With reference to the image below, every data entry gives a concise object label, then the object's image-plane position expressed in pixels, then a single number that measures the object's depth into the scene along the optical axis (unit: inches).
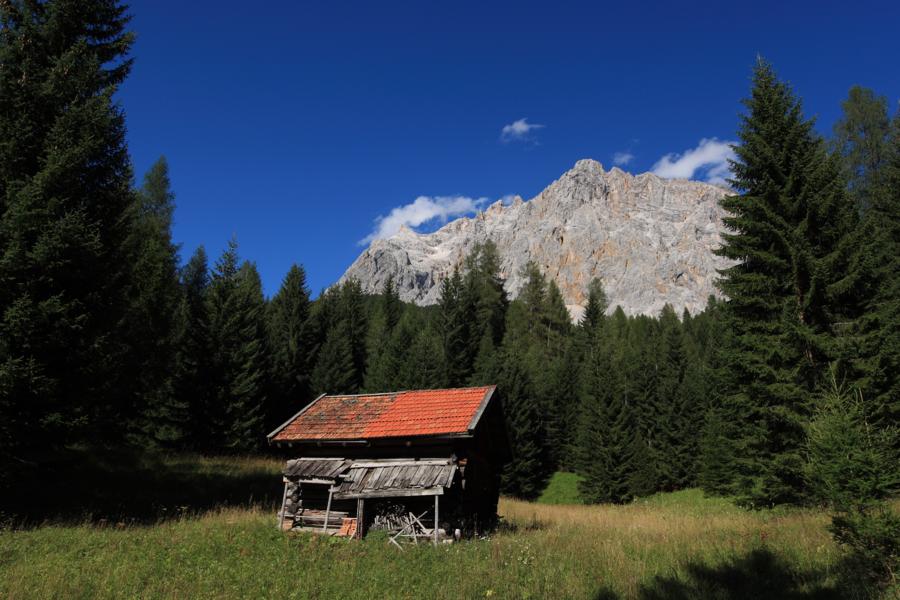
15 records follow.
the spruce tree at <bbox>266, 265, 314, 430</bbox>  1567.4
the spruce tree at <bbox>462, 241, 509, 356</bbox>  2254.4
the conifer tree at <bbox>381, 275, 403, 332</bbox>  2513.5
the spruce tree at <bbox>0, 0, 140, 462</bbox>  478.3
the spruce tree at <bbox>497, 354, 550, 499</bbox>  1393.9
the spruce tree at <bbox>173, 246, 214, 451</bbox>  1123.9
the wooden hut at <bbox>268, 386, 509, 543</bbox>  583.8
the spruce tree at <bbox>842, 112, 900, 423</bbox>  567.5
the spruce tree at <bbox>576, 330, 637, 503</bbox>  1338.6
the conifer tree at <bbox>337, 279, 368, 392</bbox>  2105.1
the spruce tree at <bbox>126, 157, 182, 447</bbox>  860.0
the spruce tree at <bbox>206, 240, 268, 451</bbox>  1152.8
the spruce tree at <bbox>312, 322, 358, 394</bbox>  1659.7
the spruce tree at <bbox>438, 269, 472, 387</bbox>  1804.9
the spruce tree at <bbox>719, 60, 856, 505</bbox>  607.5
